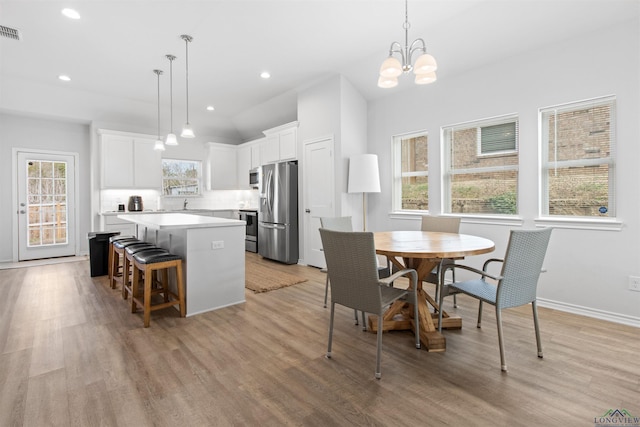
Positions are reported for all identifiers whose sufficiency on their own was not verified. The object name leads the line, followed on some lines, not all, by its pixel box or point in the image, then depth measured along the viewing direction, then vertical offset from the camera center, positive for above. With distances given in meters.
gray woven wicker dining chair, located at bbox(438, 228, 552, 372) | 2.02 -0.44
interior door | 4.86 +0.30
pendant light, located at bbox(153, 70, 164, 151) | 4.48 +0.93
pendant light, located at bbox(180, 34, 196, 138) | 3.70 +1.02
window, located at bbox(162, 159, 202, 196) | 6.93 +0.77
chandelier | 2.25 +1.02
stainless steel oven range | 6.53 -0.38
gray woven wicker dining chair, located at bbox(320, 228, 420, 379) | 1.98 -0.44
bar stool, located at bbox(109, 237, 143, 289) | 3.65 -0.58
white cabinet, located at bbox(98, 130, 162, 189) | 5.88 +0.98
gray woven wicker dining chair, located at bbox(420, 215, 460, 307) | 3.00 -0.18
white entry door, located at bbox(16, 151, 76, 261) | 5.69 +0.14
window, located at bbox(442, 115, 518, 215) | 3.65 +0.52
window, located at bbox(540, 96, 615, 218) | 3.00 +0.50
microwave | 6.80 +0.71
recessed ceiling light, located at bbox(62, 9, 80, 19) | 3.16 +2.02
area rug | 4.02 -0.95
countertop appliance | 6.32 +0.15
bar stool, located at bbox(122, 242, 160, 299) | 3.23 -0.47
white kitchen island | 3.09 -0.47
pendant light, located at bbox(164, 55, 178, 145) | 3.97 +2.05
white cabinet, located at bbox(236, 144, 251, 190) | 7.04 +1.03
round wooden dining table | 2.18 -0.31
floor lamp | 4.42 +0.50
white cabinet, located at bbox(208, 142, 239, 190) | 7.18 +1.02
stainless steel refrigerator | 5.36 -0.01
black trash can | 4.62 -0.61
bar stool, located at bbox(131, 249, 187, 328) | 2.82 -0.58
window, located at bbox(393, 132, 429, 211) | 4.46 +0.54
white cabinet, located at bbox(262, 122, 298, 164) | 5.52 +1.24
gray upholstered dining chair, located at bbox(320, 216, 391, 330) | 3.45 -0.15
